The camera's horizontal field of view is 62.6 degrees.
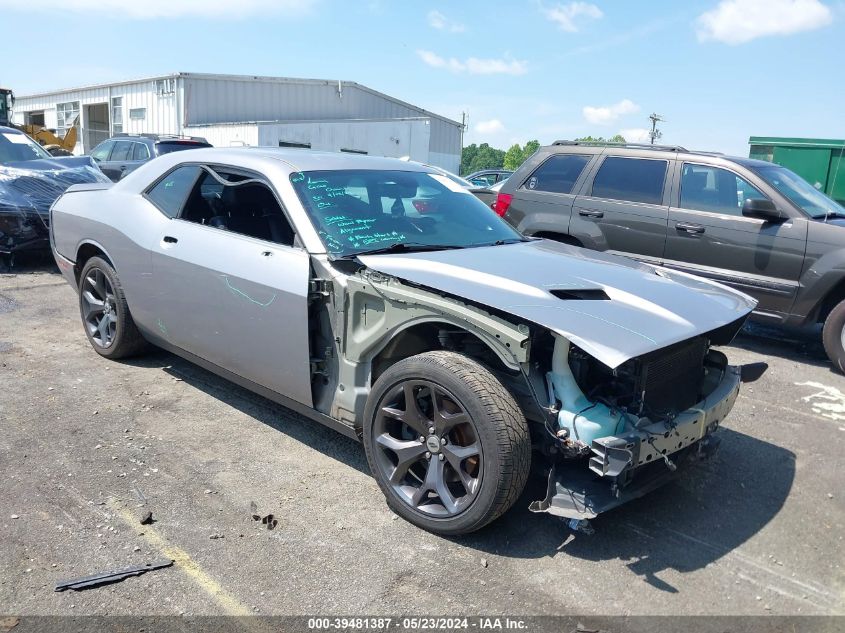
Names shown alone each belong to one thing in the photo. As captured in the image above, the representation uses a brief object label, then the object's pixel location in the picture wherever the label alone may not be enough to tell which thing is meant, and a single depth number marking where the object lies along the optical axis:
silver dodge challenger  2.94
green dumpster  13.48
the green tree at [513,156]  99.56
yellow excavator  21.33
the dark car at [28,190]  8.51
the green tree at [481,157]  113.75
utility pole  42.69
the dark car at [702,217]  6.20
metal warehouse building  24.64
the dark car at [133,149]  13.95
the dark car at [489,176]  21.50
